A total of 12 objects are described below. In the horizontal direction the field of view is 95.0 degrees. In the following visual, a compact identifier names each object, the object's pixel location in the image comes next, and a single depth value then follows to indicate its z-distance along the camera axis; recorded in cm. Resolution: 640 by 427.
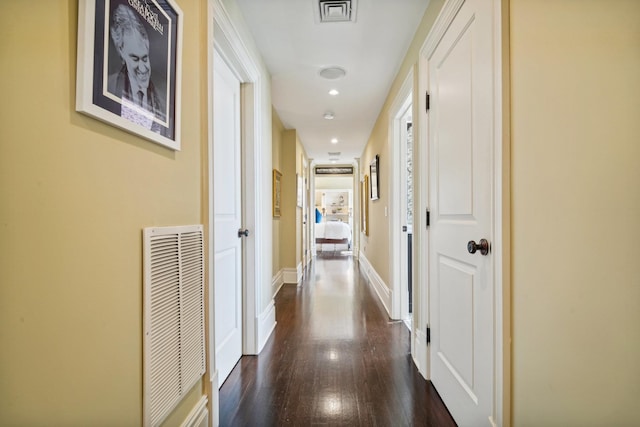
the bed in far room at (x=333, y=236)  847
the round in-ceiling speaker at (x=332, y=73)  263
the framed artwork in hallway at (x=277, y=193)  382
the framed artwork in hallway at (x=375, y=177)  400
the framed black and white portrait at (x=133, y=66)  69
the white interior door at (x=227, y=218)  175
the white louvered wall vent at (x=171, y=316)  94
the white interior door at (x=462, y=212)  116
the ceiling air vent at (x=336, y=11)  176
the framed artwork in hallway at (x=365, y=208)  525
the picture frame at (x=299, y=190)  471
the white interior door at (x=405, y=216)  296
